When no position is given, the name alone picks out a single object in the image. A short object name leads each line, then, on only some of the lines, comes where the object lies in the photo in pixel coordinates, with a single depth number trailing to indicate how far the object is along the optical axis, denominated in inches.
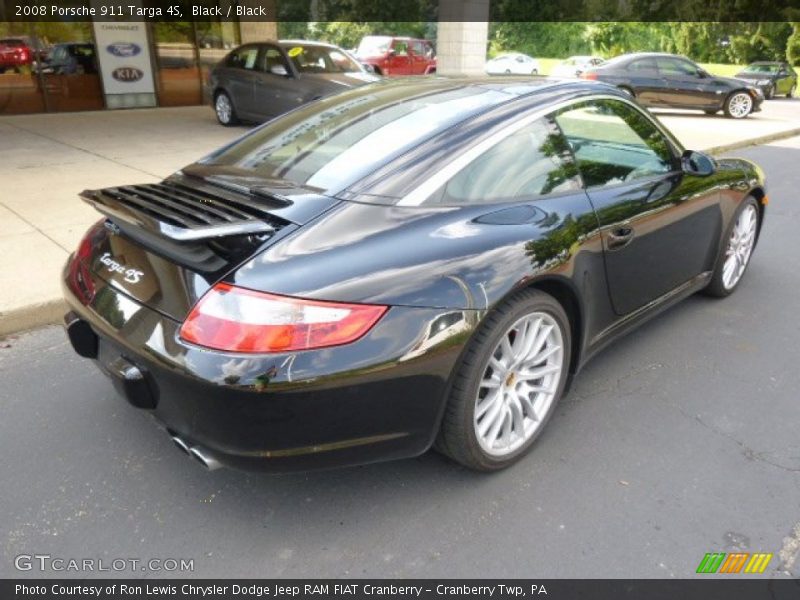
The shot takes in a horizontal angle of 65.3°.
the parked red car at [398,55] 846.5
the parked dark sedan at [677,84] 605.9
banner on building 508.1
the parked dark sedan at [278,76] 395.5
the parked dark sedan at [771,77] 925.2
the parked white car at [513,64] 1154.7
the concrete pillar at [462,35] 572.4
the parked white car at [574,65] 823.1
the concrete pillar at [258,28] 590.2
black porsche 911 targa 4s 76.1
